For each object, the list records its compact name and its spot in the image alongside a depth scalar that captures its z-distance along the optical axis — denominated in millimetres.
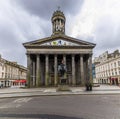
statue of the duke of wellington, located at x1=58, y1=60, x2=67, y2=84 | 17209
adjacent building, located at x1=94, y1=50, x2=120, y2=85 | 43640
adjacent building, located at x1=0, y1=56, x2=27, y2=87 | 41504
